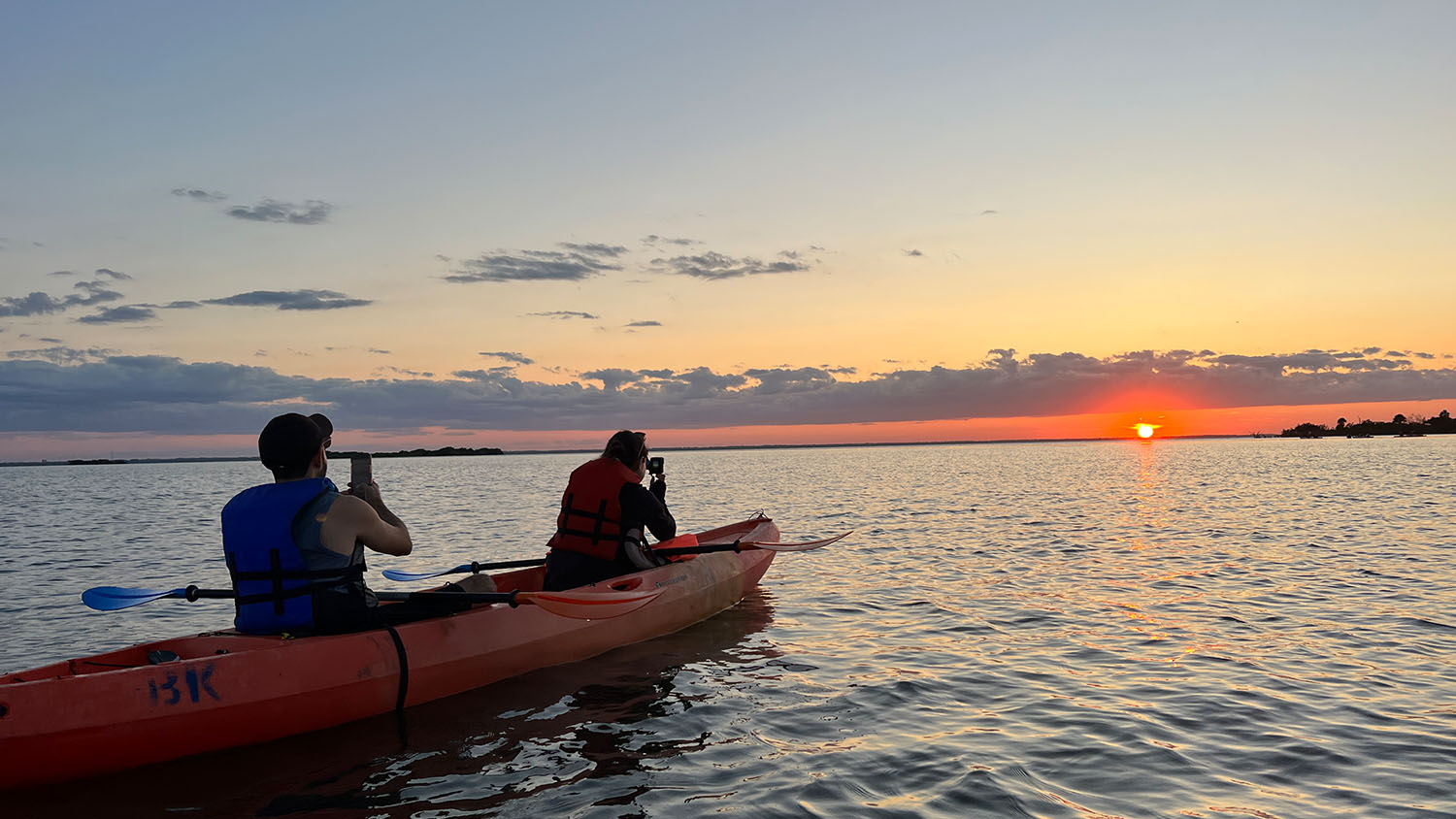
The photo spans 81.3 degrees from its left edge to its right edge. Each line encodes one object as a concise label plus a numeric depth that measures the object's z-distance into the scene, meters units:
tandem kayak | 5.45
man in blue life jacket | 6.11
